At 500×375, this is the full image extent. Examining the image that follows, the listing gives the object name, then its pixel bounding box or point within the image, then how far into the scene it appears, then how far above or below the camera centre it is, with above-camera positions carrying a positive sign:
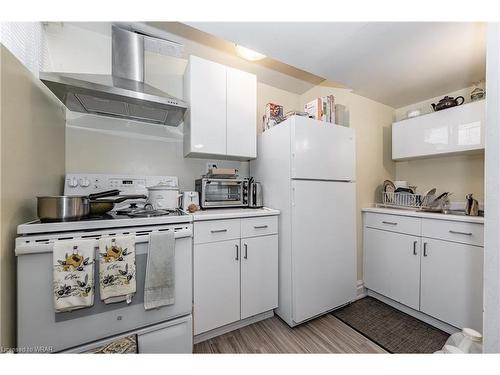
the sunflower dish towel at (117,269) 1.03 -0.45
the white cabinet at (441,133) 1.67 +0.53
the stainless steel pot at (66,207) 0.99 -0.12
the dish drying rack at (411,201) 1.83 -0.15
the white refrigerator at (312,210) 1.57 -0.20
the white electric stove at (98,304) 0.93 -0.63
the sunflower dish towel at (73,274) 0.94 -0.44
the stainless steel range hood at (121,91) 1.23 +0.62
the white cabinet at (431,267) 1.39 -0.67
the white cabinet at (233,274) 1.38 -0.68
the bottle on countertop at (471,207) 1.49 -0.15
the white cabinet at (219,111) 1.65 +0.67
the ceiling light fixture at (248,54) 1.74 +1.21
